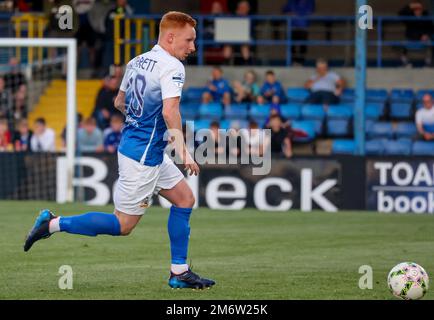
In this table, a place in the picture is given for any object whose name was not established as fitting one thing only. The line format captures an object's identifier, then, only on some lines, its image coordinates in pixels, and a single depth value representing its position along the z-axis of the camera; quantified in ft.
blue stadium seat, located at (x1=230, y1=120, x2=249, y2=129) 70.90
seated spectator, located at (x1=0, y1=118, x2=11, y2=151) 70.49
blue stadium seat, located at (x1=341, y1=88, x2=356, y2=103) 76.79
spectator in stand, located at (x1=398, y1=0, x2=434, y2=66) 79.56
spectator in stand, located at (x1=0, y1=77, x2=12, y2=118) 75.00
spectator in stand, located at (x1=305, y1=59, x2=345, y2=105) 75.97
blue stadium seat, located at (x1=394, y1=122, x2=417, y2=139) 73.10
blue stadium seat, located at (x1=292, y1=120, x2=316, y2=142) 72.51
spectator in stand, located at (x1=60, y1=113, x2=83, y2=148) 71.00
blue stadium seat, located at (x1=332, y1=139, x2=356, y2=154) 70.54
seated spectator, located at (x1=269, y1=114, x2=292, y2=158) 67.05
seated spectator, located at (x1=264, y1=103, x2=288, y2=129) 68.75
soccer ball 29.63
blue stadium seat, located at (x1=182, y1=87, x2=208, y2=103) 78.64
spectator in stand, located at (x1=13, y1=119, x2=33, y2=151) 70.53
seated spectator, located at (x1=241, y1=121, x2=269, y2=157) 65.31
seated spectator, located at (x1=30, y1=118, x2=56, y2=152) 69.87
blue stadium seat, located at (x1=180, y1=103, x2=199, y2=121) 75.92
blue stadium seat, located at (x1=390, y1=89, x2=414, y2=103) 76.23
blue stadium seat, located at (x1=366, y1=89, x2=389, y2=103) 76.83
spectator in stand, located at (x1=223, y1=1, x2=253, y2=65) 81.25
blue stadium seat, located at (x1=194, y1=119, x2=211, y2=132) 71.36
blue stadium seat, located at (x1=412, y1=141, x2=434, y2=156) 69.77
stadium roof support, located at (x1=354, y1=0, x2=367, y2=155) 65.05
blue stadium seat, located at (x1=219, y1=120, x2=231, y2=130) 71.72
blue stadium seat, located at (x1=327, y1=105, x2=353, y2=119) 74.79
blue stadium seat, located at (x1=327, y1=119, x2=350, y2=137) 74.54
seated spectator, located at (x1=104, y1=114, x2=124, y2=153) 69.82
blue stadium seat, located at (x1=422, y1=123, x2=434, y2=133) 70.90
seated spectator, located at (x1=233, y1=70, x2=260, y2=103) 76.64
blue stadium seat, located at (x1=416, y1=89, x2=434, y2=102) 74.75
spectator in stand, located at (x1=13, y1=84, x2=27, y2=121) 75.56
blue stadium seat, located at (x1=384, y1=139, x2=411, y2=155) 70.37
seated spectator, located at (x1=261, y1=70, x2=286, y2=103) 76.07
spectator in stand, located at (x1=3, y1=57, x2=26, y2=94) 77.92
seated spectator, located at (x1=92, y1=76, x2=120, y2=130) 75.31
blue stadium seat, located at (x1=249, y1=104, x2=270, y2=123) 74.69
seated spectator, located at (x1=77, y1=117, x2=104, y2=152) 70.03
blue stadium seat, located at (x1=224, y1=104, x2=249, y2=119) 75.51
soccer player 30.96
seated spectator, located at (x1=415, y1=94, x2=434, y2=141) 70.59
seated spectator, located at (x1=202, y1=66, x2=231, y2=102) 76.33
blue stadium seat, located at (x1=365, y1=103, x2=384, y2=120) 75.25
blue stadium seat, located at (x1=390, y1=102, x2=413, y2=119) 75.77
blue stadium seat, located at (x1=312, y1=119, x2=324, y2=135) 74.79
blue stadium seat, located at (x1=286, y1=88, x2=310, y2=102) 77.20
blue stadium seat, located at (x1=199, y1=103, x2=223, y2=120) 75.97
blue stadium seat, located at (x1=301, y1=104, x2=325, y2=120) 75.05
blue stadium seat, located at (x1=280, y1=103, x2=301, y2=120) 74.95
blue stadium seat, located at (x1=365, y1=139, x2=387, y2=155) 71.05
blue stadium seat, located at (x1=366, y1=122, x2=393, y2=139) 73.36
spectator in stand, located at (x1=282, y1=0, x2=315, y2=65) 82.58
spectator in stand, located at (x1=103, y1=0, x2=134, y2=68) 81.82
